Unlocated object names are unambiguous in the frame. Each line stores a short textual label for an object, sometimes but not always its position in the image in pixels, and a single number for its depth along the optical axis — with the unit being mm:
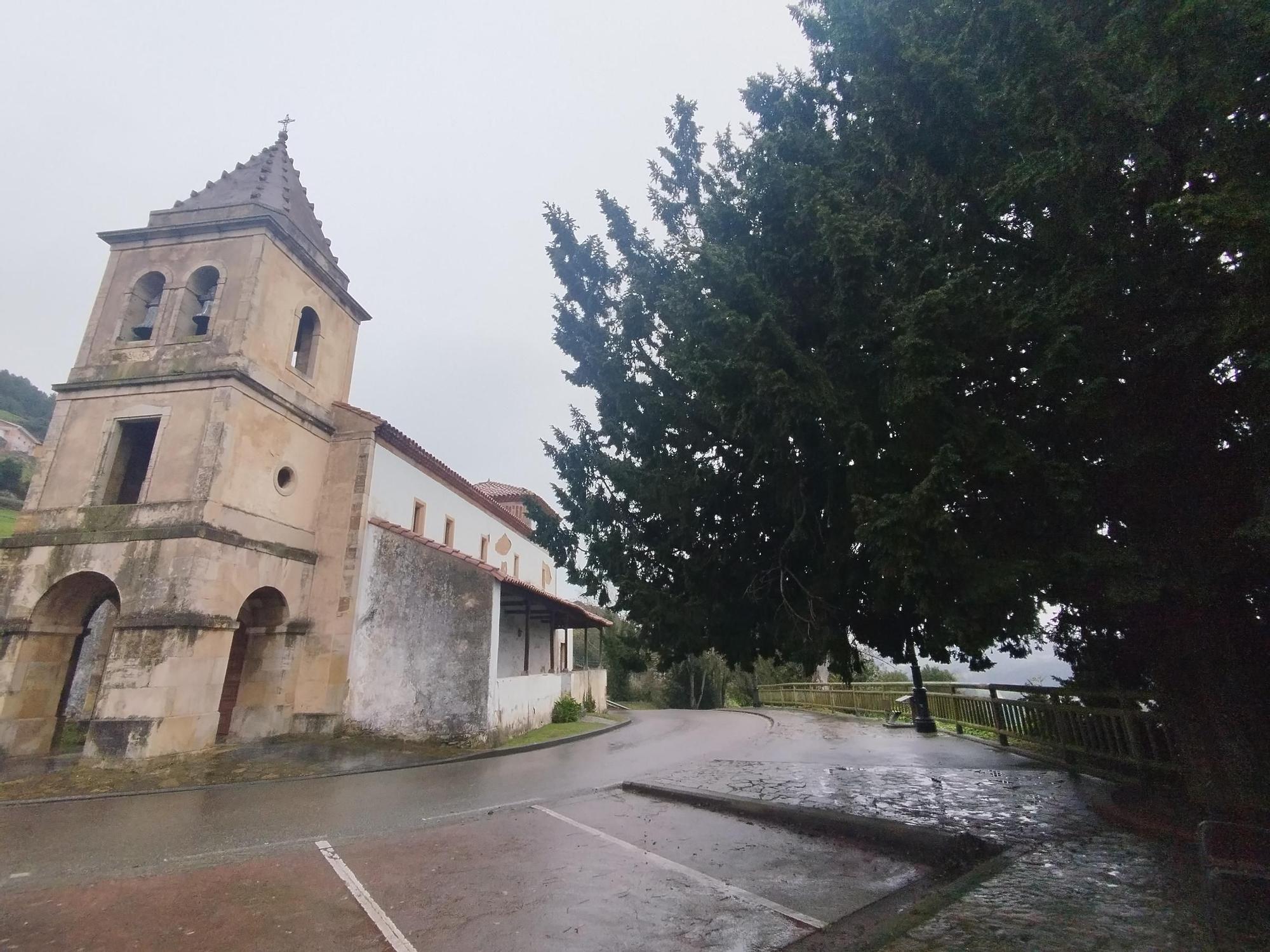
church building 12031
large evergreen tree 4016
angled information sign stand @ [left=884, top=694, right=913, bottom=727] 16066
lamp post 13656
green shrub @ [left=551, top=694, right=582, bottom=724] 19750
